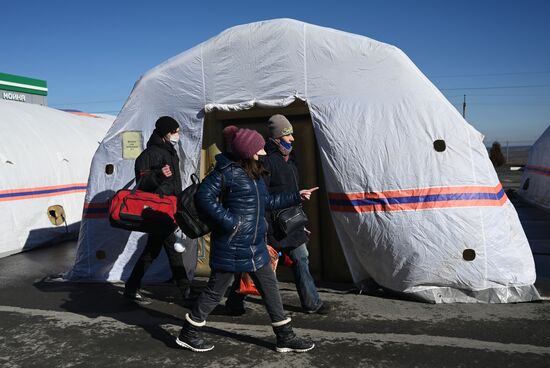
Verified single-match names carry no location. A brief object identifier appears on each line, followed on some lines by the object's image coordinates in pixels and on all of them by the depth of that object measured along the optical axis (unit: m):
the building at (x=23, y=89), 17.75
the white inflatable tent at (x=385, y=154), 5.26
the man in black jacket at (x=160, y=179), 5.39
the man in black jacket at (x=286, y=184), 4.88
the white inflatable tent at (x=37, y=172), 8.95
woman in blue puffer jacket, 3.99
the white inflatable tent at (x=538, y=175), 13.97
